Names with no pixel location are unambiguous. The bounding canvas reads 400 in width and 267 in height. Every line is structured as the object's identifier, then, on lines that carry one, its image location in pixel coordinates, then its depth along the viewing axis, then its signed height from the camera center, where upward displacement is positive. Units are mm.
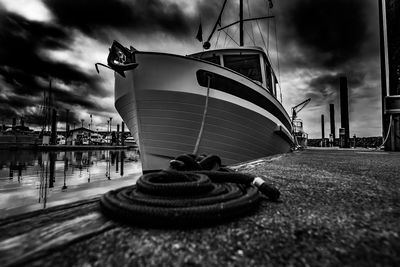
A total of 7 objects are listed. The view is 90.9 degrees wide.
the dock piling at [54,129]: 28806 +1516
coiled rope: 791 -274
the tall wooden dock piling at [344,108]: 18359 +3318
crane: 16109 +3125
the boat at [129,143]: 52500 -728
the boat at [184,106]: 4098 +791
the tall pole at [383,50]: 6921 +3322
